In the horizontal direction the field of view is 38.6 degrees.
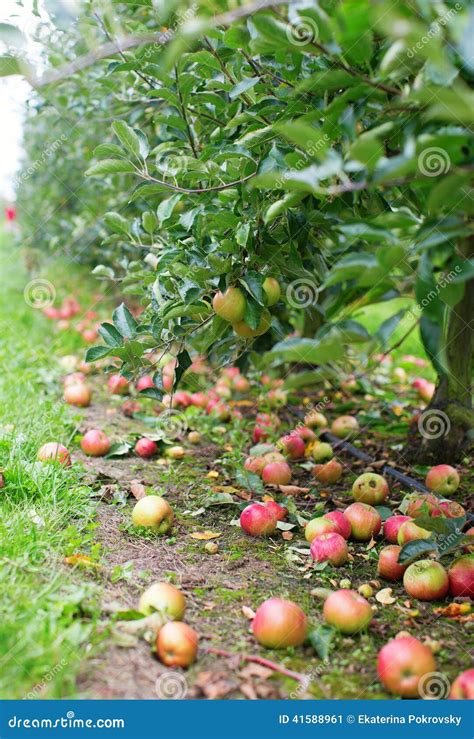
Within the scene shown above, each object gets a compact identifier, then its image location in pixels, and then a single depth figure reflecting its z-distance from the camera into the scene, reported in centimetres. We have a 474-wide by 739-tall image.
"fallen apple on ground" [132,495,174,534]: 226
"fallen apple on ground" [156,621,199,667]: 157
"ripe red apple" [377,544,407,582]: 205
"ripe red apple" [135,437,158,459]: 309
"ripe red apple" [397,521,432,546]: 210
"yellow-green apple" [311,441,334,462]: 308
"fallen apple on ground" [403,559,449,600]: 194
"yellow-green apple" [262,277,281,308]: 212
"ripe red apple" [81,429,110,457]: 295
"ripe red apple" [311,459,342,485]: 286
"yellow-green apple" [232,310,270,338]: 218
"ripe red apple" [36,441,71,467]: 259
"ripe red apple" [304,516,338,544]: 223
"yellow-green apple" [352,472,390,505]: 254
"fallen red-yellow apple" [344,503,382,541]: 231
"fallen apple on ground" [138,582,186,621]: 172
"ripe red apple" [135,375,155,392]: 393
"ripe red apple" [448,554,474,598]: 193
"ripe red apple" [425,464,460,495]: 262
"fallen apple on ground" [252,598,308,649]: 167
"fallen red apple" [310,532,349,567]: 213
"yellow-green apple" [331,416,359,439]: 337
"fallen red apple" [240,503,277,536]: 231
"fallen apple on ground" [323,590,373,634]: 175
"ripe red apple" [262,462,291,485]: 276
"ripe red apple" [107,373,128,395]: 395
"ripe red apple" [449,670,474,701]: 147
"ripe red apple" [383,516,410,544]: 226
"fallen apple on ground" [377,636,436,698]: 153
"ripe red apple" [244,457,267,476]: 285
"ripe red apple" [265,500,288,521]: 241
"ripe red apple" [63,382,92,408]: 373
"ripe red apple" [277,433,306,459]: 310
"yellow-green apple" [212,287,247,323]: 204
